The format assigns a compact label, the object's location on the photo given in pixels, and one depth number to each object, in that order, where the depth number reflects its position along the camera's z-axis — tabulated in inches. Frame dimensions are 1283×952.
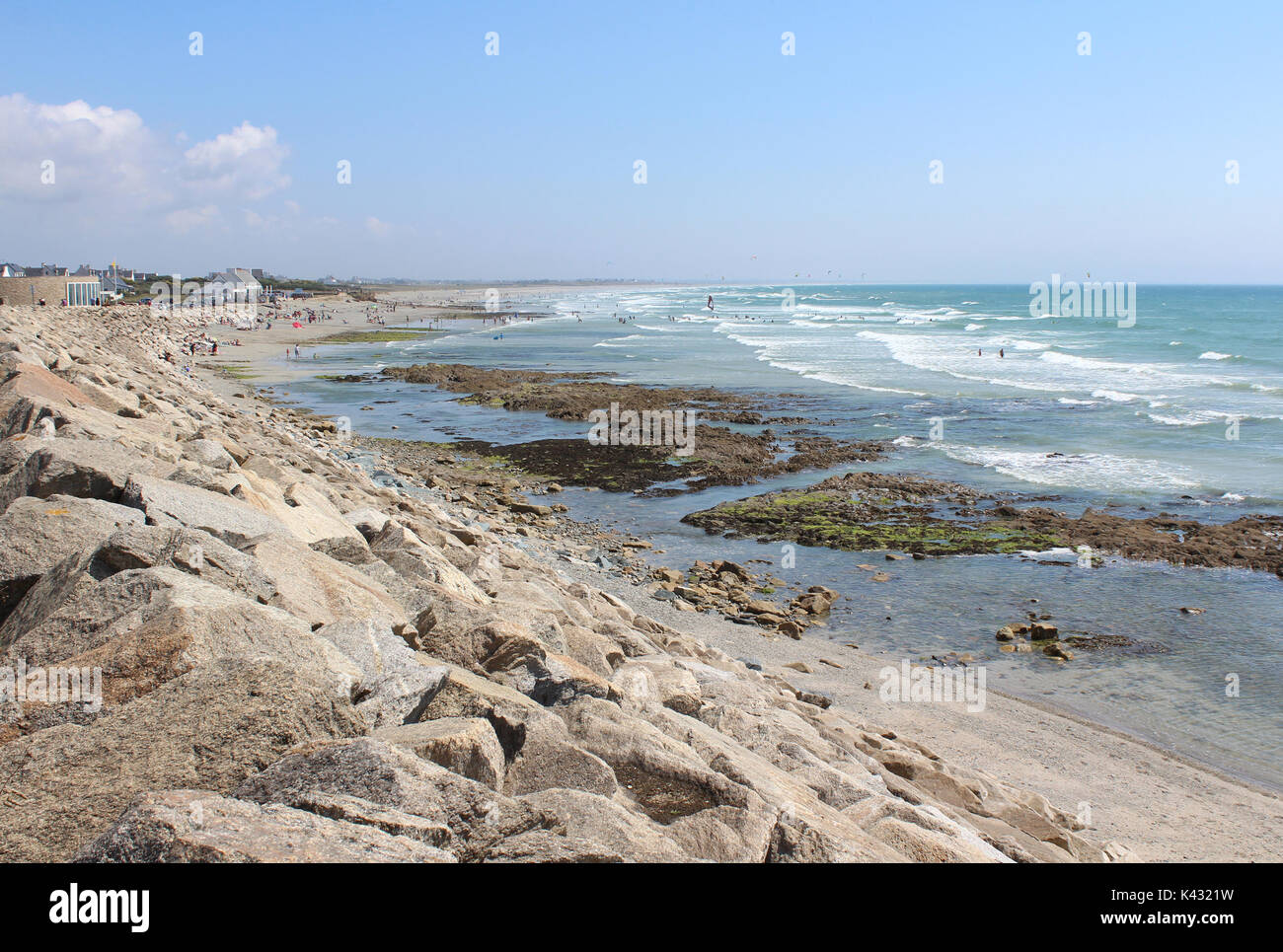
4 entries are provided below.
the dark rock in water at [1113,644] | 575.5
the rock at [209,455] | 455.8
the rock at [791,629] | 589.1
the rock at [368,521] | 429.7
